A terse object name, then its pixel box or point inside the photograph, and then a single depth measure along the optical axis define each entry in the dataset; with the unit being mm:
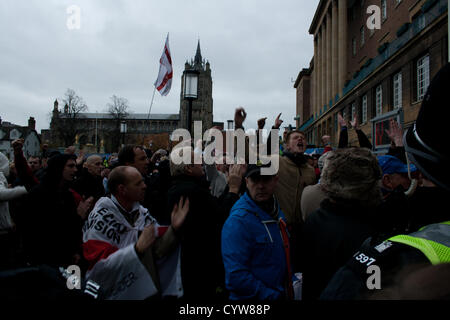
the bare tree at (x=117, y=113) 62844
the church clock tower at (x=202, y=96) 110500
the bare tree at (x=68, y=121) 60312
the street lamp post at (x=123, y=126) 23969
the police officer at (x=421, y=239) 835
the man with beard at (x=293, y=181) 3570
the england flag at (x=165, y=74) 10859
